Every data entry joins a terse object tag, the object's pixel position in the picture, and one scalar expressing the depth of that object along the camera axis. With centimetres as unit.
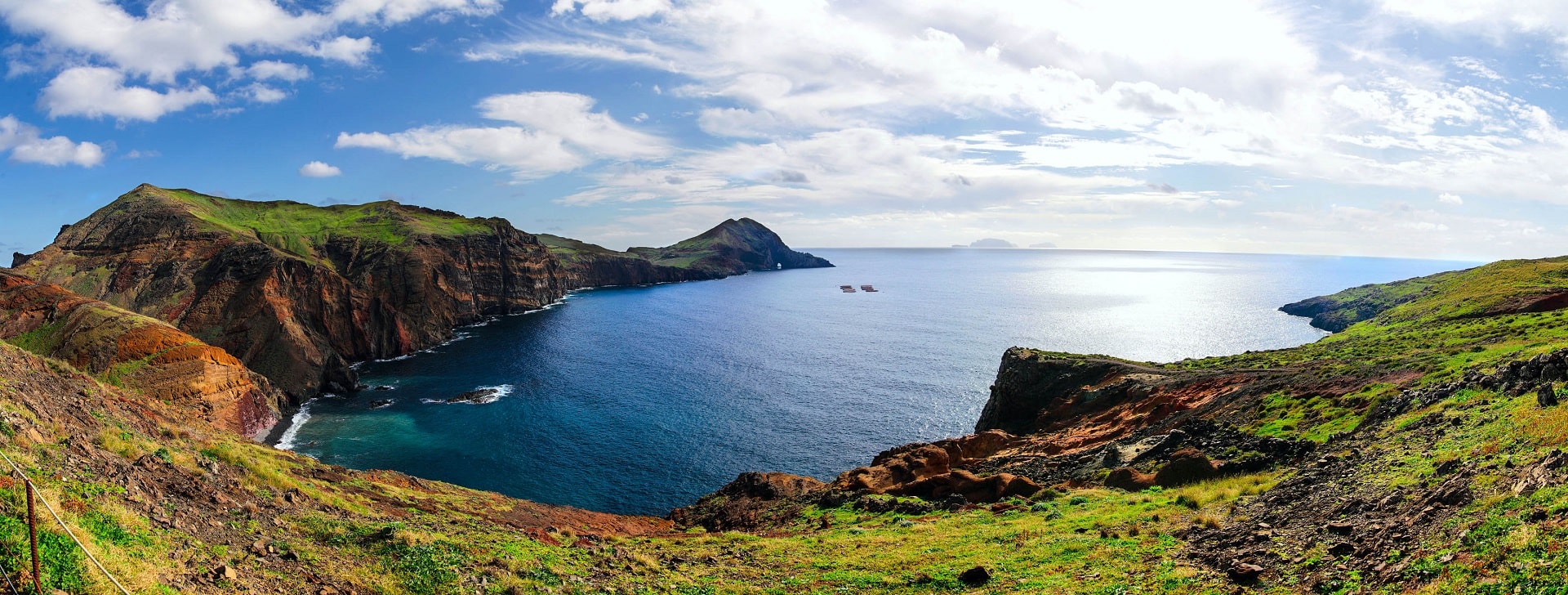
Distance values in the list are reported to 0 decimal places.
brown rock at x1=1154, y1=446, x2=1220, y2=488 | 3094
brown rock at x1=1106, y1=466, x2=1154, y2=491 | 3288
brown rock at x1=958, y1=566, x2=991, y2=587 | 2178
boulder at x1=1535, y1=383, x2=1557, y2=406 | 2130
